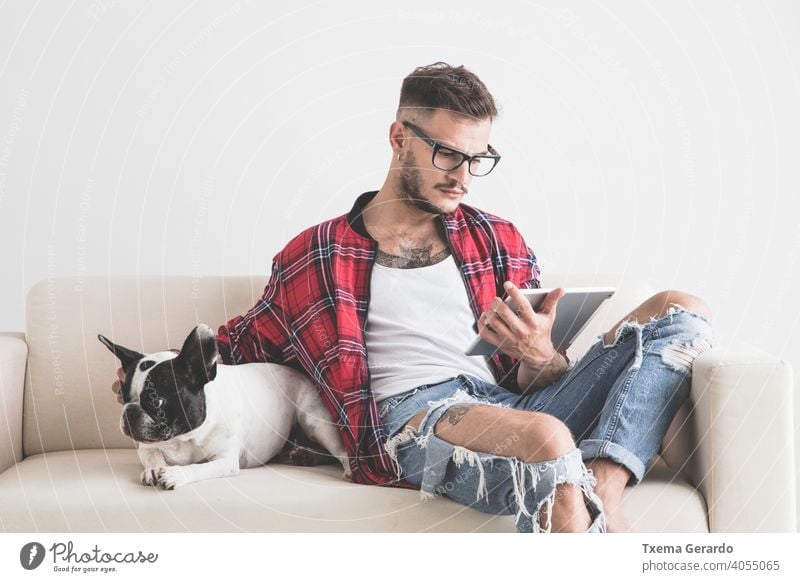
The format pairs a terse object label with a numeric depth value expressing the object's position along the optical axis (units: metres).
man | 1.79
